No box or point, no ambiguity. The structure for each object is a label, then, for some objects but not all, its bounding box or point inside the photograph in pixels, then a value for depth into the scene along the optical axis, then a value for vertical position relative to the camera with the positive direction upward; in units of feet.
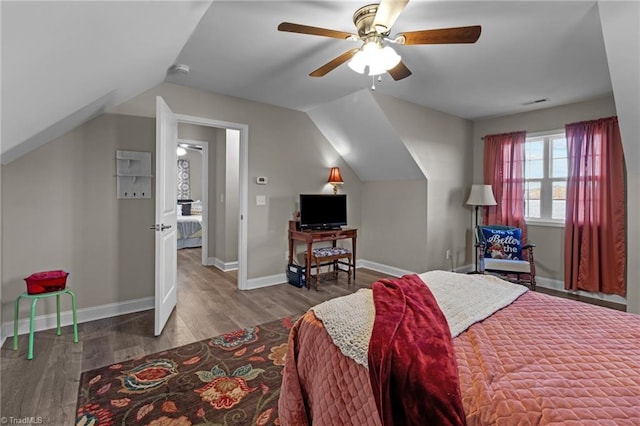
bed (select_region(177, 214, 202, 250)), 22.49 -1.98
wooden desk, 13.01 -1.33
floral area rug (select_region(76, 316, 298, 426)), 5.54 -3.76
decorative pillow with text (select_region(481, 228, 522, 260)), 12.84 -1.52
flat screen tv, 13.59 -0.20
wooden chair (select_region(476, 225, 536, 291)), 12.06 -1.93
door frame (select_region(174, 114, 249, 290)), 12.82 +0.17
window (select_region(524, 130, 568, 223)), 13.37 +1.42
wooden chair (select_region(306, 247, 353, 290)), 13.24 -2.27
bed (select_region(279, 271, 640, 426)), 3.02 -1.82
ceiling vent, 12.32 +4.39
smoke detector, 9.17 +4.17
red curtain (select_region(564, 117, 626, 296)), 11.48 -0.02
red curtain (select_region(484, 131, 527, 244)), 14.24 +1.54
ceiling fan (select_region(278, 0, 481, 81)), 5.46 +3.37
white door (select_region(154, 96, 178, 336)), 8.48 -0.25
